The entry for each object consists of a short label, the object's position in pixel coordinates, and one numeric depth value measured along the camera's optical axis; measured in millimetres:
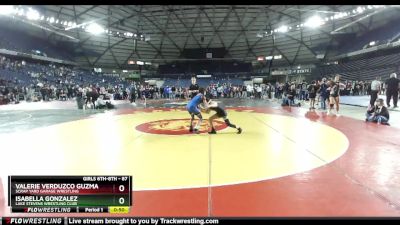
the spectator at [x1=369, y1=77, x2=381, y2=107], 9617
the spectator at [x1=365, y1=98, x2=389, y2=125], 7926
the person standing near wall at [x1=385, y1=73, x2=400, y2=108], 11161
